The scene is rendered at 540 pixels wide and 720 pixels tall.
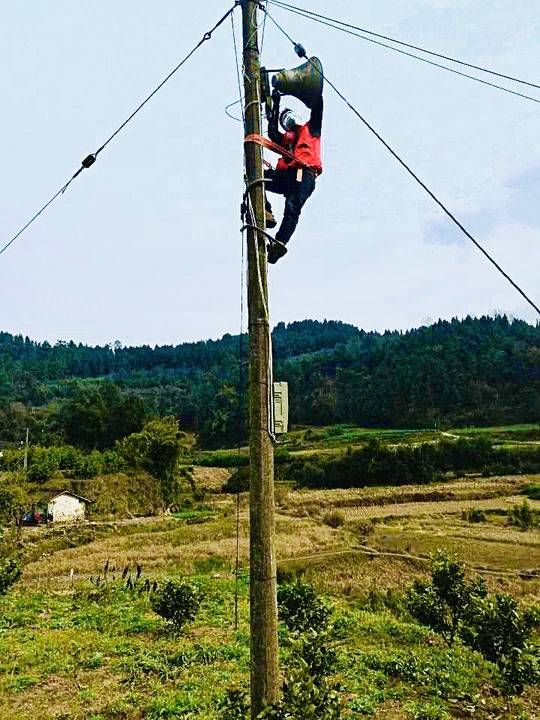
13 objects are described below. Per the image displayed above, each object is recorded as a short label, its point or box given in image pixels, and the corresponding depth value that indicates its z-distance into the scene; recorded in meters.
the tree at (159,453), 42.84
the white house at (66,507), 35.25
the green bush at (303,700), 3.91
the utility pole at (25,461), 38.62
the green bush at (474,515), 34.05
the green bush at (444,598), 10.18
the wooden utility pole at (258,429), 3.79
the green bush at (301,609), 9.96
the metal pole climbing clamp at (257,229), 4.40
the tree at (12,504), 30.31
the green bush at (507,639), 7.56
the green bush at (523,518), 31.45
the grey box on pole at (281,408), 4.17
